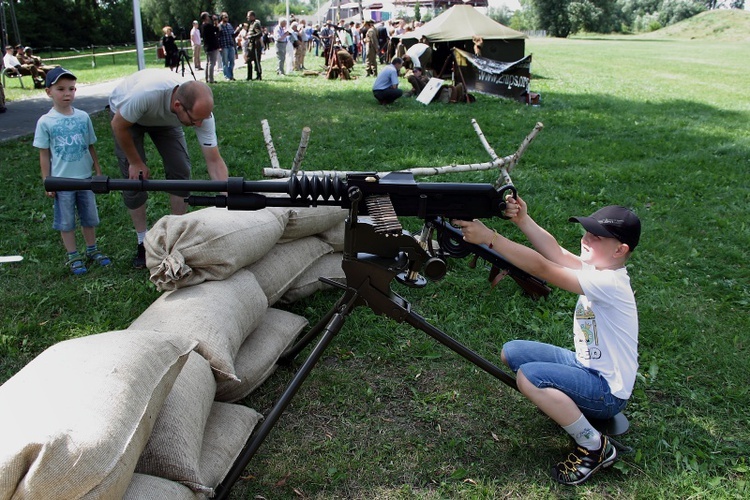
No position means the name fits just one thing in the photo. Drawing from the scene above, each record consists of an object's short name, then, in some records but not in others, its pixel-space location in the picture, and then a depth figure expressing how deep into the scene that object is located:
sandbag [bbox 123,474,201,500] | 2.11
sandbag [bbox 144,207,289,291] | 3.33
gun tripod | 2.50
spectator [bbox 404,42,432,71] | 15.83
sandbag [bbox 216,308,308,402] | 3.17
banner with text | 14.08
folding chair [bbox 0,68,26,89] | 16.55
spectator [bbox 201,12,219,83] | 16.89
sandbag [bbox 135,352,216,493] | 2.32
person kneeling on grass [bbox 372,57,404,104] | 13.00
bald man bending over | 4.20
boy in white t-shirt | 2.70
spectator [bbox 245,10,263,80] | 17.59
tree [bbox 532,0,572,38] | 61.78
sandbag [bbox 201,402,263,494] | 2.56
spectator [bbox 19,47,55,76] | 16.91
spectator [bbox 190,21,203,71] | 21.03
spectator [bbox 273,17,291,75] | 20.08
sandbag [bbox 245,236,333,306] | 3.88
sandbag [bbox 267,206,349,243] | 4.20
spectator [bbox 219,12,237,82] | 17.61
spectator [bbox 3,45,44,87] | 16.39
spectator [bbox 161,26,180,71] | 18.20
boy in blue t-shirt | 4.63
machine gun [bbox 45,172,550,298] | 2.36
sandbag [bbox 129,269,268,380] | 2.95
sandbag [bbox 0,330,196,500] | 1.74
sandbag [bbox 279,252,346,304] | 4.27
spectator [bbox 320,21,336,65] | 23.73
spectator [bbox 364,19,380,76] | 20.20
